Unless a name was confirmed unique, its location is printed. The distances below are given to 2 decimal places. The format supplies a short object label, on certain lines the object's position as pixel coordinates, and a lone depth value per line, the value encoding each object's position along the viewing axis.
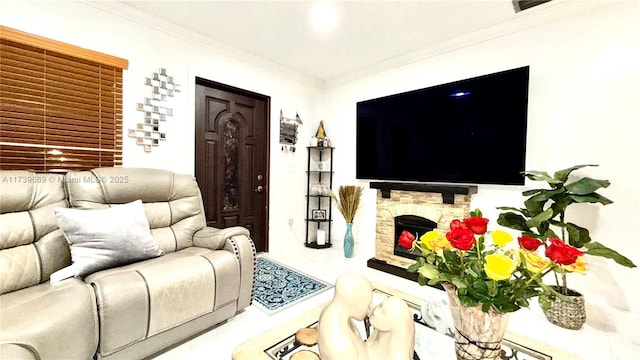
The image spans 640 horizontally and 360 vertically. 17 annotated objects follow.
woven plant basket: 1.79
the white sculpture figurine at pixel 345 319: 0.74
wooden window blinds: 1.80
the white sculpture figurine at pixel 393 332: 0.77
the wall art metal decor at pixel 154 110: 2.35
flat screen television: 2.28
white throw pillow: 1.46
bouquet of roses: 0.66
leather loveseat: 1.08
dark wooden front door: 2.84
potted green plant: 1.75
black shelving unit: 3.77
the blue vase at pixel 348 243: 3.27
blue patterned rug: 2.11
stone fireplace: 2.54
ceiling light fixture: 2.16
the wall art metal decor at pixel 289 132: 3.48
